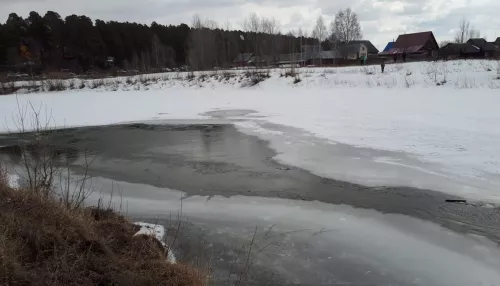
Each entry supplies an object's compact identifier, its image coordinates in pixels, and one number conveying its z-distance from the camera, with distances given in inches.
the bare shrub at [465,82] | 714.8
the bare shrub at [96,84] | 1430.9
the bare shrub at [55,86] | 1416.1
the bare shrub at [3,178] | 220.3
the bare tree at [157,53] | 2691.9
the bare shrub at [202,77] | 1302.2
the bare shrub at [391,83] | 855.7
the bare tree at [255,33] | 2886.8
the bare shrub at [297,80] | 1064.5
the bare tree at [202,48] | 2213.3
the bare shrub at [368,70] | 1035.3
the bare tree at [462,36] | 3431.6
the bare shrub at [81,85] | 1432.2
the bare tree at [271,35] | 2763.3
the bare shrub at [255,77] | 1158.3
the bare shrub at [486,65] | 844.7
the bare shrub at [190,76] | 1346.2
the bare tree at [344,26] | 3287.4
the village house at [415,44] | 2501.0
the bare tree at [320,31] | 3255.4
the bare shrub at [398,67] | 1061.8
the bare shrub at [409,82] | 813.9
